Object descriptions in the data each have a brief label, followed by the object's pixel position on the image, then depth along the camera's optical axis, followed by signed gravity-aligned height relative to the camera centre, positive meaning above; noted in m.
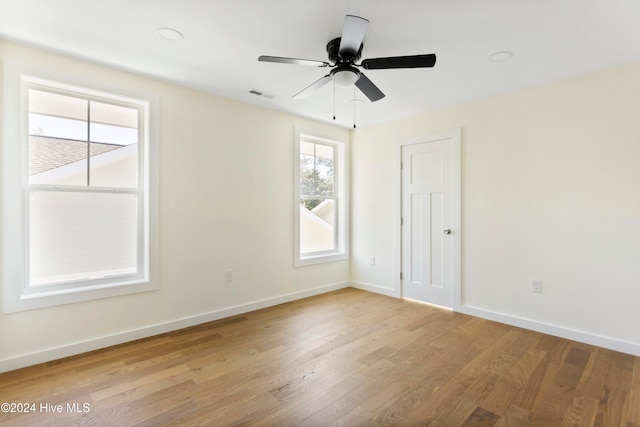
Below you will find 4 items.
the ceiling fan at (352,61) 1.81 +1.03
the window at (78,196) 2.47 +0.17
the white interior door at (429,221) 3.81 -0.08
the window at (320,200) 4.36 +0.23
